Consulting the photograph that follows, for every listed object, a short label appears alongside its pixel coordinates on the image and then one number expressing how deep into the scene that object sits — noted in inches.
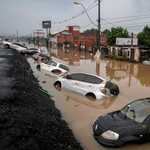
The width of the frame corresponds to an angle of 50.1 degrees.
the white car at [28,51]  1282.0
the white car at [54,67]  618.0
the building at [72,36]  2652.6
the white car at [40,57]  981.0
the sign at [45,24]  3951.8
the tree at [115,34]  1639.5
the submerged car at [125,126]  181.0
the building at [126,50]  960.9
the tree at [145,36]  1467.8
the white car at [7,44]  1326.8
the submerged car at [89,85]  338.3
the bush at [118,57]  1032.8
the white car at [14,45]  1324.7
